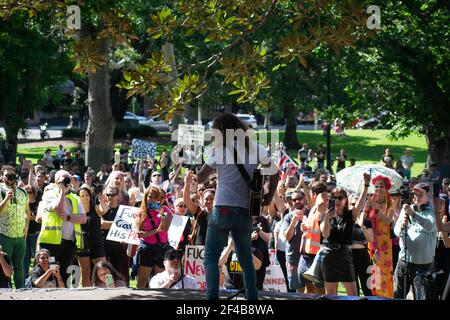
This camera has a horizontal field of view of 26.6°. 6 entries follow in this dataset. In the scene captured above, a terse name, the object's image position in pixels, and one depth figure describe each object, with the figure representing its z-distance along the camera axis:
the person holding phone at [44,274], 11.22
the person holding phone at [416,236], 10.63
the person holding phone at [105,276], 11.34
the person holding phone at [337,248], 10.61
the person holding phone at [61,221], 12.14
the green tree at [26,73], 31.08
